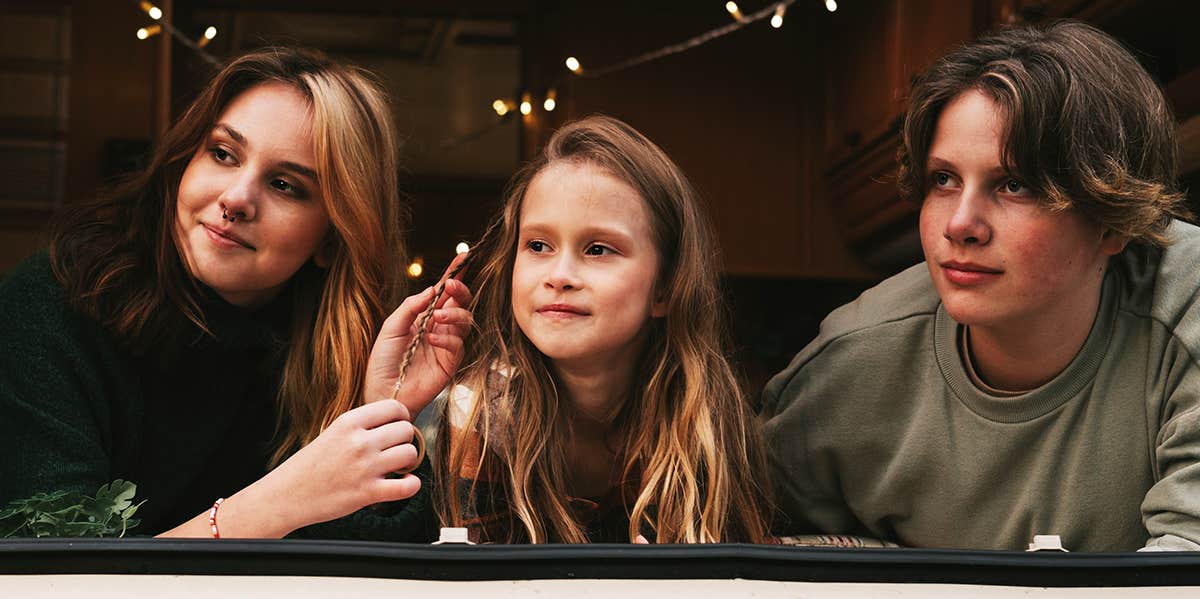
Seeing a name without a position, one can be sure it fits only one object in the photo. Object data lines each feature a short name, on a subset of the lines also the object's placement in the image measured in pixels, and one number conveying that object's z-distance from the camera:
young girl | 1.38
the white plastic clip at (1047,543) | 1.00
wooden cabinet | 2.82
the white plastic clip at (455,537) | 0.97
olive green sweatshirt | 1.37
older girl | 1.41
